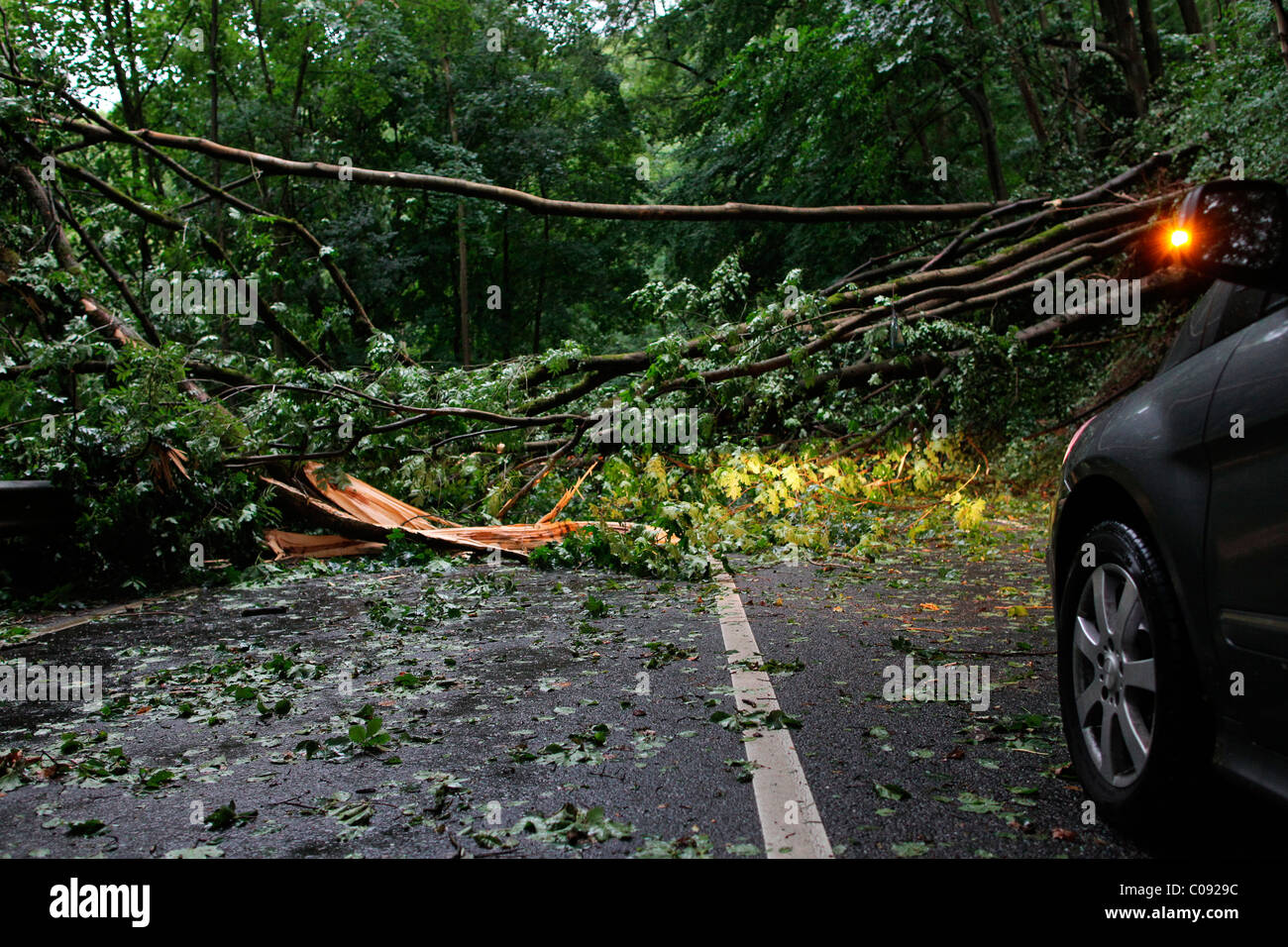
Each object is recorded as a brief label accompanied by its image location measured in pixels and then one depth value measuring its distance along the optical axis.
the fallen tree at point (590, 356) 10.03
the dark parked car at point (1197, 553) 2.52
